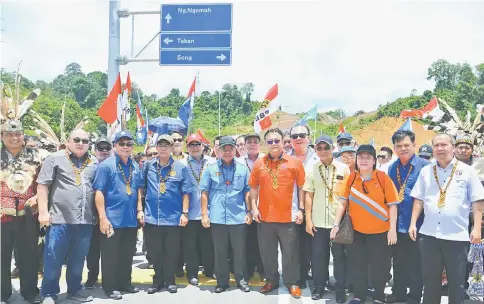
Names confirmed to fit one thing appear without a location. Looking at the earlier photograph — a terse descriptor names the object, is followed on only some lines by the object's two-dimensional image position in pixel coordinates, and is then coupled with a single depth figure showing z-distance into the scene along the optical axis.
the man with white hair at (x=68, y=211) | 4.87
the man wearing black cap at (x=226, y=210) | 5.48
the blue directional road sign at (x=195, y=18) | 9.91
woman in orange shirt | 4.78
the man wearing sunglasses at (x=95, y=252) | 5.59
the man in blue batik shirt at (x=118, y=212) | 5.12
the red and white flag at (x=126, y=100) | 8.67
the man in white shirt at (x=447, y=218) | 4.32
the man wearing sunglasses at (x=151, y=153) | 6.93
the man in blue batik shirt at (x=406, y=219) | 4.90
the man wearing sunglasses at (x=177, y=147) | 6.39
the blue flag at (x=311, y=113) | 10.52
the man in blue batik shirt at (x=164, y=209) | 5.43
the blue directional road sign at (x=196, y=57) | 10.16
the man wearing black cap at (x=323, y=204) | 5.23
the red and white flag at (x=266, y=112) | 8.91
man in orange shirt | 5.28
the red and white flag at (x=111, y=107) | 8.02
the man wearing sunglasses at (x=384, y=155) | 7.61
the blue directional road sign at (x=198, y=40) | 10.04
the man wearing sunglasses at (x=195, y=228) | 5.95
